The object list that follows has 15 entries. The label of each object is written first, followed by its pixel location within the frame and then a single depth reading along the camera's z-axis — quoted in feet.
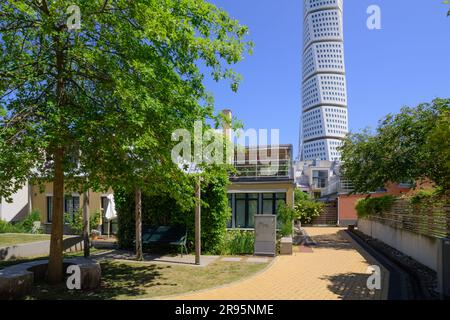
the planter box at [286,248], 44.68
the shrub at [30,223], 67.07
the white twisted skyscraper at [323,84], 522.47
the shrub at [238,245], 44.45
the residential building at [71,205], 65.72
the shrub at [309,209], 101.65
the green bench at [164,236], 43.10
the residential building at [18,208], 76.33
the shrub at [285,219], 50.96
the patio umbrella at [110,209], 57.23
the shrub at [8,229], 64.52
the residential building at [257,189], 59.16
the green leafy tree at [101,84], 22.94
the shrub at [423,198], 40.39
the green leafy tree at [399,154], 54.08
